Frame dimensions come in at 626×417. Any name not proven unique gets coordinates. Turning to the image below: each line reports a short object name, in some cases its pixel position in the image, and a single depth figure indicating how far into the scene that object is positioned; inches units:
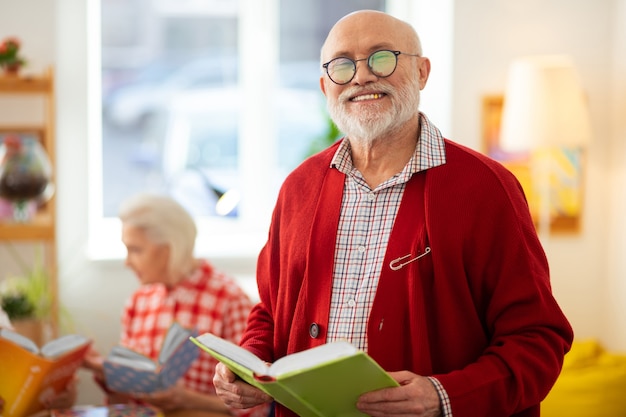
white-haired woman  101.2
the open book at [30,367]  83.4
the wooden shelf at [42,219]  114.1
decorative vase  111.9
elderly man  56.4
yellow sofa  117.0
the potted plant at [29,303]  114.0
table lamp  124.6
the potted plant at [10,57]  116.9
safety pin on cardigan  59.1
